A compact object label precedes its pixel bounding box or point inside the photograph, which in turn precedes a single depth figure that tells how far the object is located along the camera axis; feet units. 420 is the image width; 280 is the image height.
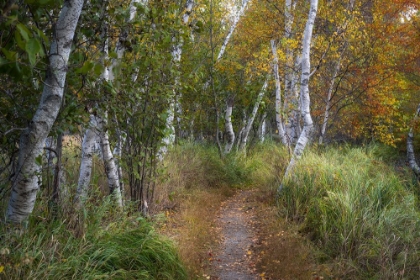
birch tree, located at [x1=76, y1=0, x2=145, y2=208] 16.14
